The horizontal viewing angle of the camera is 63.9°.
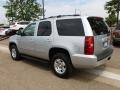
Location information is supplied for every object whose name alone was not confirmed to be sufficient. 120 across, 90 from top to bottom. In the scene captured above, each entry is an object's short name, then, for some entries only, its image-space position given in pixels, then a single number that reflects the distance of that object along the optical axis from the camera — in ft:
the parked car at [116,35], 18.33
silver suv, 8.67
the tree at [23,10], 72.43
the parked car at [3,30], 32.73
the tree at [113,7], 75.27
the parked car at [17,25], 34.87
